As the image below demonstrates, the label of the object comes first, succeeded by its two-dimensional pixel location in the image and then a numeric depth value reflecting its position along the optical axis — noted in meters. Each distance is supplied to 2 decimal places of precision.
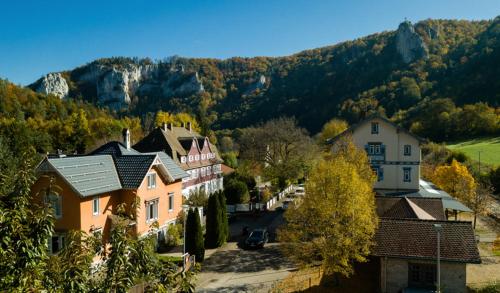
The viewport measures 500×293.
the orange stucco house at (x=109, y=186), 24.89
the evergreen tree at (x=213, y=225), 32.78
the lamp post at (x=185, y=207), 36.62
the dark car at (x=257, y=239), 32.53
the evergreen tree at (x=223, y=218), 33.56
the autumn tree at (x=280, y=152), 61.53
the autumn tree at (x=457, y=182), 38.53
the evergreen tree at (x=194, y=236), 28.75
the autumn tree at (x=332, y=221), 22.45
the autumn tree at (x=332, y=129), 92.81
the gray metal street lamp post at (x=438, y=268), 19.27
